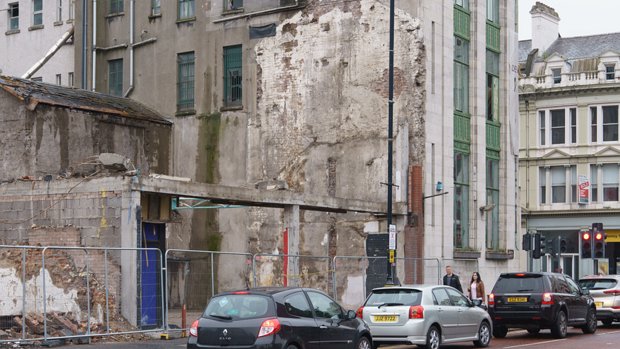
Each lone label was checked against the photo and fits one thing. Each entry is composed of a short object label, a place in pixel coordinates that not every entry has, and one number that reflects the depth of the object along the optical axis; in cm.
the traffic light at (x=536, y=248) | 3388
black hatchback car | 1620
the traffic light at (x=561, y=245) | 3427
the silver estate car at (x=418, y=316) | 2084
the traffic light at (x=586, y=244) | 3535
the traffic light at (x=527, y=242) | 3419
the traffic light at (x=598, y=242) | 3503
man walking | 2933
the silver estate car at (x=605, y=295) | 2995
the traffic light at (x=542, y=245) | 3400
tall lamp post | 2827
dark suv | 2544
